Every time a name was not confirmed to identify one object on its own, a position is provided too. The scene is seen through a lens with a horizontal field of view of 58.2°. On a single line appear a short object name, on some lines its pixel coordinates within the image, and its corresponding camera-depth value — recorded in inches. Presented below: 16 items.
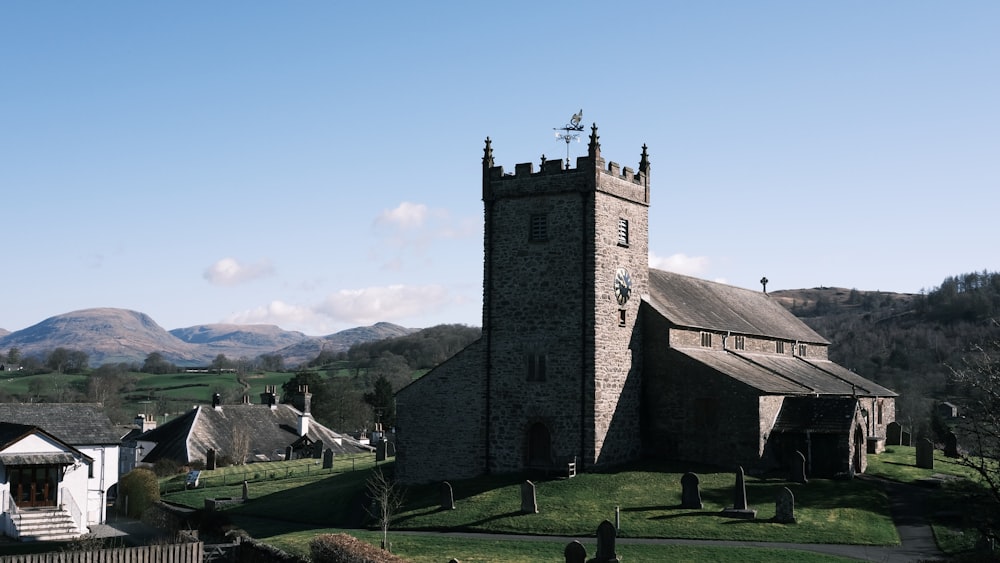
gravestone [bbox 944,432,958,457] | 1835.6
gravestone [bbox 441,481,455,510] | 1392.7
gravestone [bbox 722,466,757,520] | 1252.5
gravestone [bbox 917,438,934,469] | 1697.8
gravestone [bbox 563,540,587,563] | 878.4
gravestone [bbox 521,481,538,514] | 1330.0
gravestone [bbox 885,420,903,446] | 2139.5
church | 1526.8
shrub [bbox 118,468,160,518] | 1779.0
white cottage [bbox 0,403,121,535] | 1578.5
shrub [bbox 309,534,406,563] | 868.0
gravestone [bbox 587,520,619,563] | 1004.6
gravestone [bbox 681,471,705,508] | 1301.7
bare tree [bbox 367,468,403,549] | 1302.9
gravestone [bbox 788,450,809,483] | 1440.7
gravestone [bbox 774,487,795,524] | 1213.1
